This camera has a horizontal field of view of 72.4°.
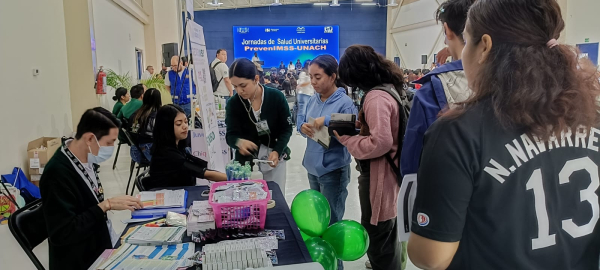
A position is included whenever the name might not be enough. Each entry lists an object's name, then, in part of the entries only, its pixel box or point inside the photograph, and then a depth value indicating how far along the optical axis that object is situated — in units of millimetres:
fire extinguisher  5549
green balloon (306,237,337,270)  1807
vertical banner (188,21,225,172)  2631
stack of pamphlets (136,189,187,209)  1960
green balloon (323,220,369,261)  1988
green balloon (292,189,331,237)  2051
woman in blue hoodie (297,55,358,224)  2479
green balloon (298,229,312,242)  2119
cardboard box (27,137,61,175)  3301
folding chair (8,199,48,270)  1723
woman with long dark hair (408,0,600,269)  811
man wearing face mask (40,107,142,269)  1732
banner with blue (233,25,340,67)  18031
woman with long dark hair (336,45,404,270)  2047
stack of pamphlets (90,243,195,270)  1344
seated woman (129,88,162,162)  4188
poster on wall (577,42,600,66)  8391
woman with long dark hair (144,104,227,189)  2553
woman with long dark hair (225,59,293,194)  2785
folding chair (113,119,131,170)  4877
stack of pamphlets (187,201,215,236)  1658
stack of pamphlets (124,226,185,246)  1547
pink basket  1649
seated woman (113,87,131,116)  5672
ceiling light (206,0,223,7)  16041
